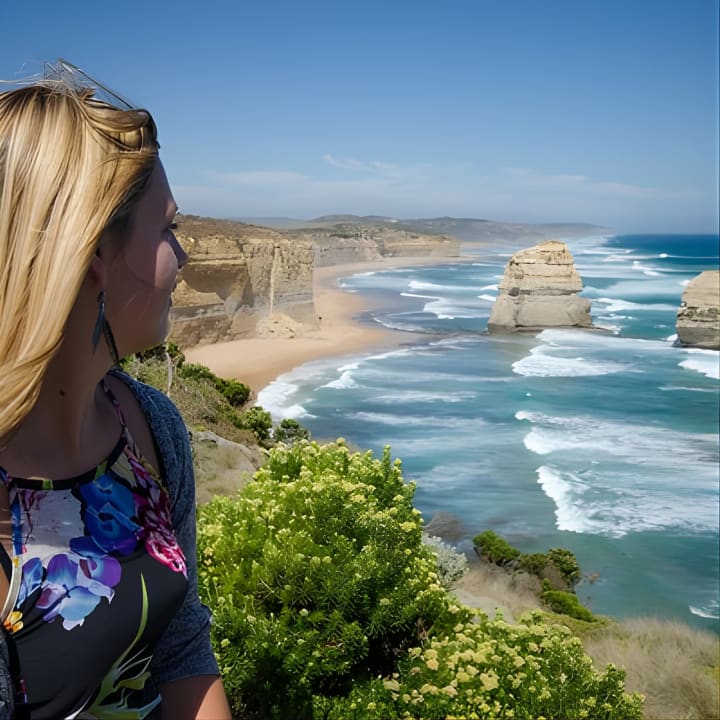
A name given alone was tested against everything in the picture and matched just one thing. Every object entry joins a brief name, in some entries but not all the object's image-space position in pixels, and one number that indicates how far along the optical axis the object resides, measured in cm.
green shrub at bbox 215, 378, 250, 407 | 2077
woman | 103
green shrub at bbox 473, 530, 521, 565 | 1315
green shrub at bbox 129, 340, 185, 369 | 1600
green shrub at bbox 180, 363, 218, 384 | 1842
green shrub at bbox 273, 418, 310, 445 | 1738
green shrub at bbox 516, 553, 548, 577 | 1270
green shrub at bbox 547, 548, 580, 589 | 1260
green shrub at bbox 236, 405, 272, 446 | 1692
